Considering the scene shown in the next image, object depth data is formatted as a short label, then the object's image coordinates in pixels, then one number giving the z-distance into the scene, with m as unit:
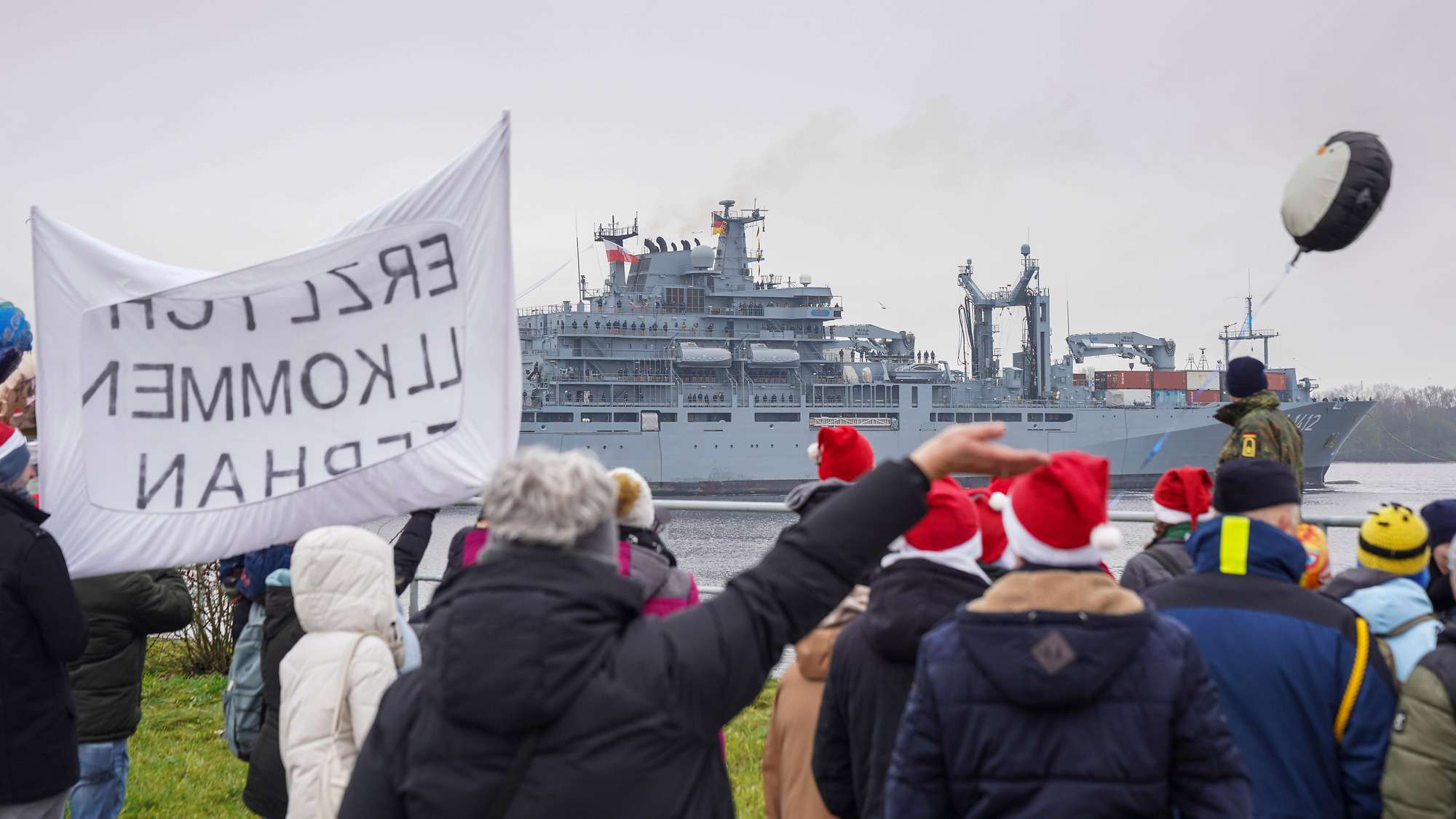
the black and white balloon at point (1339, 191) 4.70
